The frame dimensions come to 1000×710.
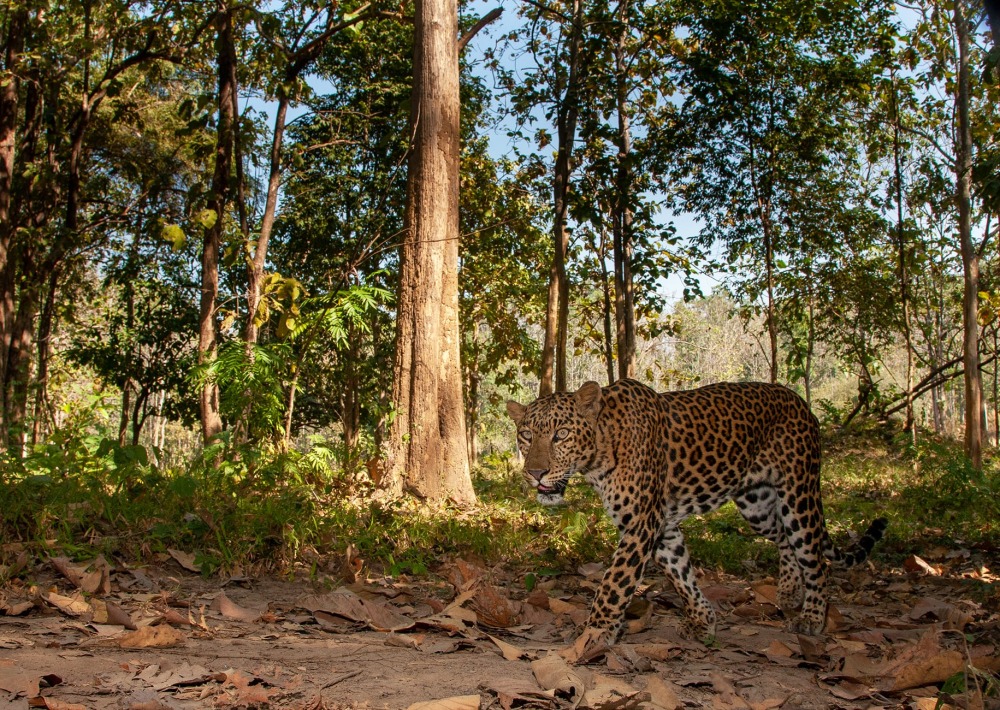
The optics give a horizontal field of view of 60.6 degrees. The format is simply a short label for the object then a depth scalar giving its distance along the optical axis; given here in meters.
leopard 5.06
